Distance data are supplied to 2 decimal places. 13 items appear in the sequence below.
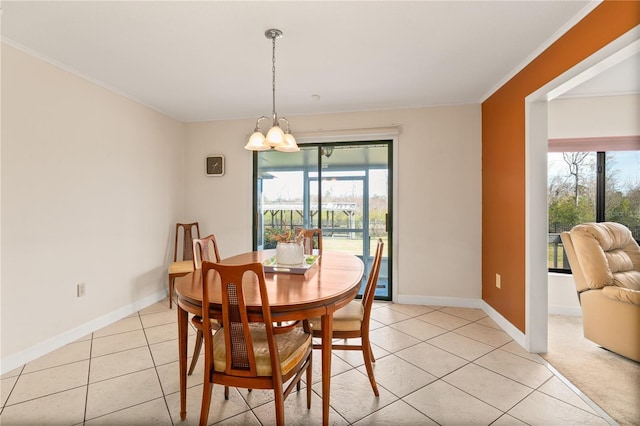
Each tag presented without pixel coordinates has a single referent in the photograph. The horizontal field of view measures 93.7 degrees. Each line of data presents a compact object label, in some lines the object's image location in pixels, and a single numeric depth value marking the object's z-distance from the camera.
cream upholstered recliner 2.26
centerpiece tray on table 1.96
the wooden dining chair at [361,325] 1.91
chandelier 2.09
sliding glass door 3.92
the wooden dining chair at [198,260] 1.76
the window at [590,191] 3.30
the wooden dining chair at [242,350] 1.29
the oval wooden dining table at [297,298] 1.38
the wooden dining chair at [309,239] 2.96
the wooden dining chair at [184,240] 3.97
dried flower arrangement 2.15
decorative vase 2.09
